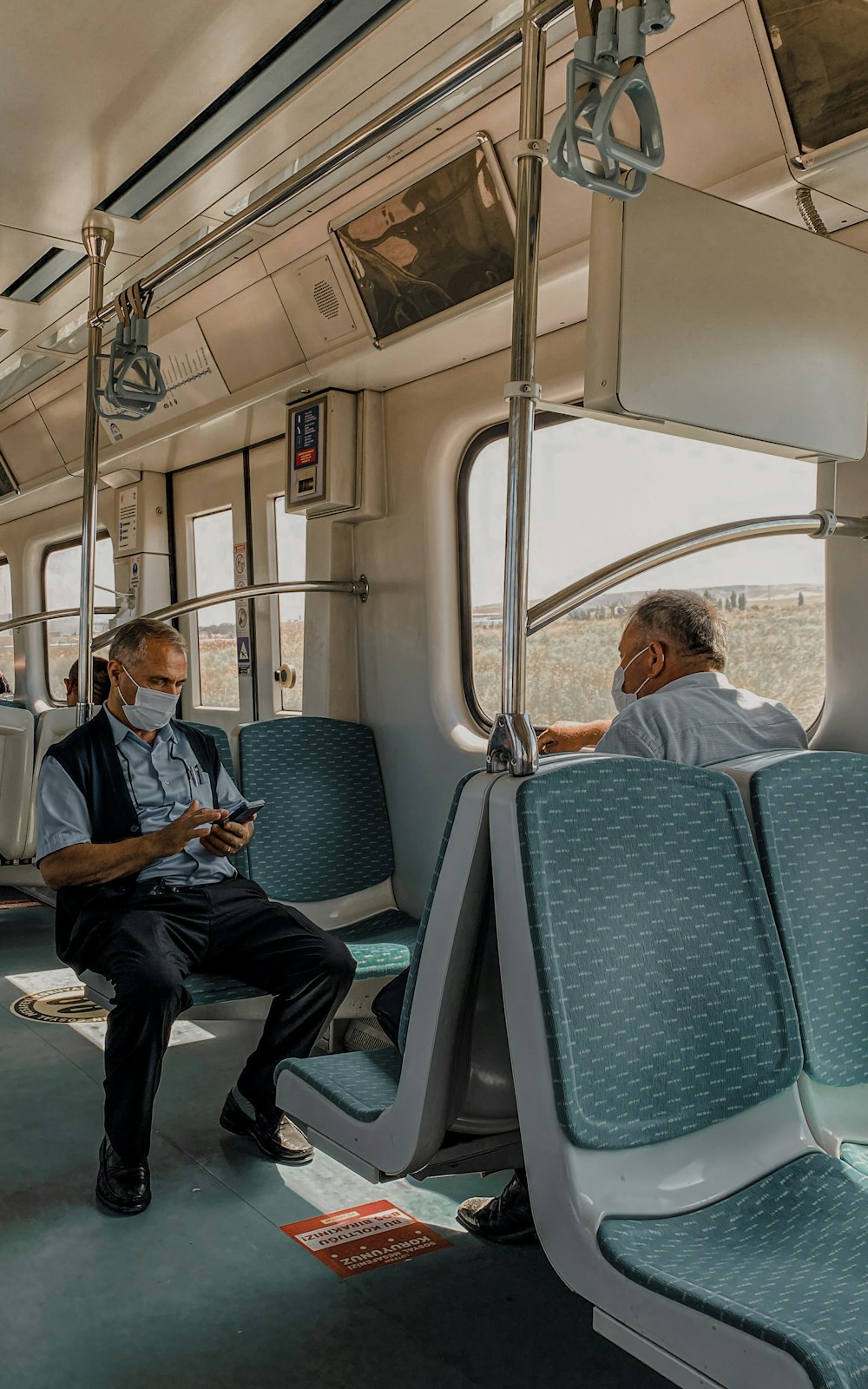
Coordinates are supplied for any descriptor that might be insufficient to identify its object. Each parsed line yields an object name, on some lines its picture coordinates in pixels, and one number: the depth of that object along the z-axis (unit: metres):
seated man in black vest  2.87
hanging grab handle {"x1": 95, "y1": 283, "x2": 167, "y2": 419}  3.45
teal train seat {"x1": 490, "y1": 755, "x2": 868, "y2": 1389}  1.41
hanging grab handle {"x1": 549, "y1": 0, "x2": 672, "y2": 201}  1.64
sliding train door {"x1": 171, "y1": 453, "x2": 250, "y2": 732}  5.59
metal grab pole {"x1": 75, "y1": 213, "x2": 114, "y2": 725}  3.52
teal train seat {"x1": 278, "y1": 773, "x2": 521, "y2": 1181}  1.72
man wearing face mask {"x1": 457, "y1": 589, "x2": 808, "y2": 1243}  2.62
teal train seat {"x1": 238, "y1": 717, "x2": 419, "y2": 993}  3.90
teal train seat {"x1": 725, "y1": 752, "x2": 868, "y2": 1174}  2.01
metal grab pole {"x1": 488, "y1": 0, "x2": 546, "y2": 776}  1.73
